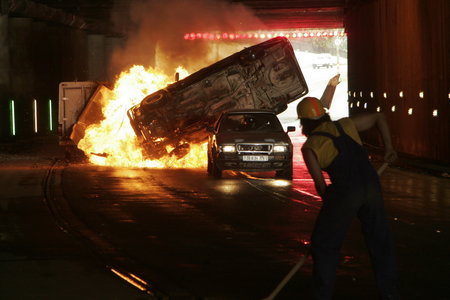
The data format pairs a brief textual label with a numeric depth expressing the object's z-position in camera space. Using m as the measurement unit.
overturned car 46.84
